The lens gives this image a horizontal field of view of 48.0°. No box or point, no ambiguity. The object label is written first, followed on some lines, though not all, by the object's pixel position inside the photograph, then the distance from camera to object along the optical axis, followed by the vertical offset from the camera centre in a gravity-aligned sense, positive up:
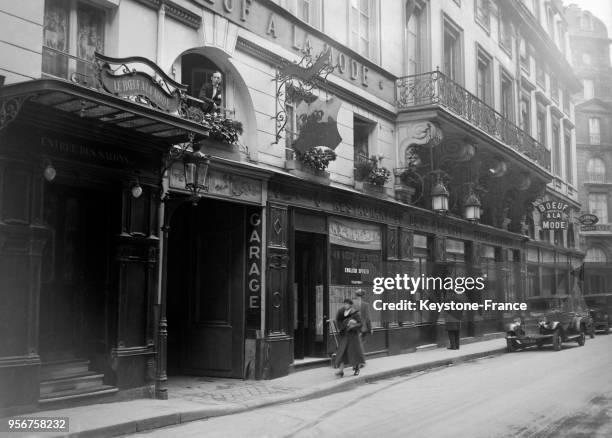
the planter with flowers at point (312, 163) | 14.88 +2.87
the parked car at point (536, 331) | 20.05 -1.09
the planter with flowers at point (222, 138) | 12.59 +2.90
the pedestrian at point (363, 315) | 14.45 -0.45
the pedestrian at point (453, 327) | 19.95 -0.96
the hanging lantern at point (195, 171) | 10.88 +1.95
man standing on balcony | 12.42 +3.67
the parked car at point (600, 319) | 27.83 -1.03
